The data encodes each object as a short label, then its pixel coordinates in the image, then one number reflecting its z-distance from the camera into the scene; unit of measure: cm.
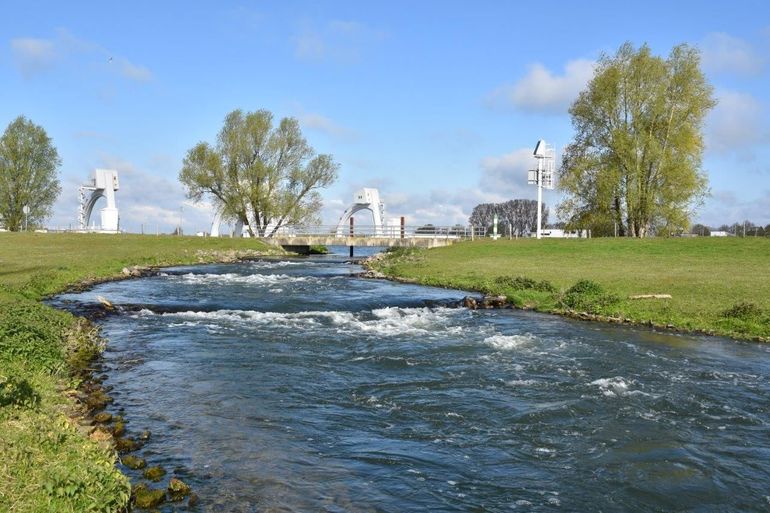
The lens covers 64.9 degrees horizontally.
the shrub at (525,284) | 2673
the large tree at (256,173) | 7856
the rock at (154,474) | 743
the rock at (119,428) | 888
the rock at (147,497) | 669
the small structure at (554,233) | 8353
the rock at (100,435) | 826
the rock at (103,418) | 931
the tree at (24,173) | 8012
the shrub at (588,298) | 2208
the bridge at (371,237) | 6656
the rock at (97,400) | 1009
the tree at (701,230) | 8338
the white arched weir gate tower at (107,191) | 8462
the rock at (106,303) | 2168
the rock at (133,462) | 772
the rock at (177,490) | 693
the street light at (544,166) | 6725
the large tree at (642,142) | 5244
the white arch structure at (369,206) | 8344
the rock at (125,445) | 826
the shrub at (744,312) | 1898
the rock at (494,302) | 2459
